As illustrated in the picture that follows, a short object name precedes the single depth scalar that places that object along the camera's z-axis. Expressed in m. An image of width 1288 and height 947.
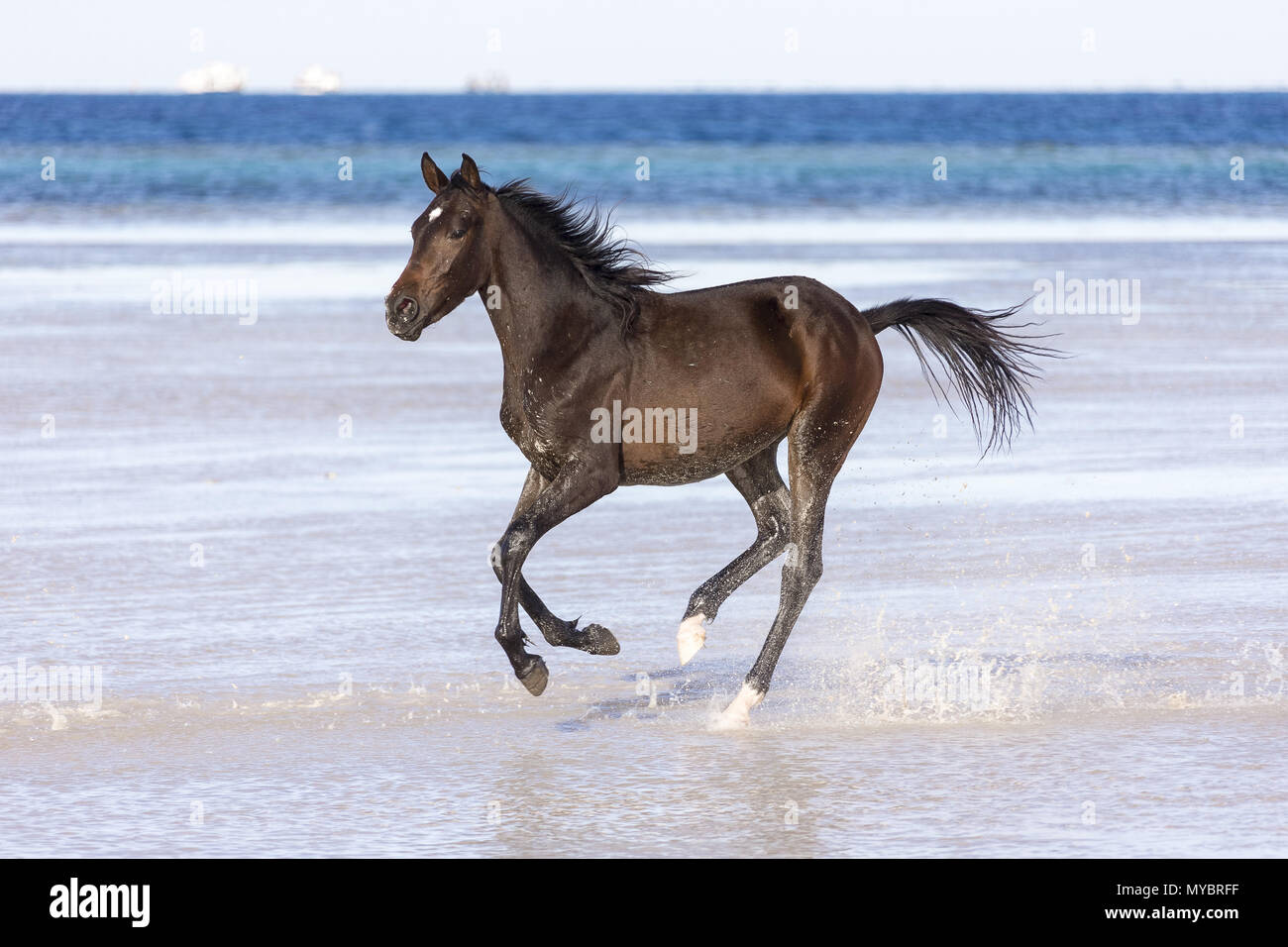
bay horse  6.52
